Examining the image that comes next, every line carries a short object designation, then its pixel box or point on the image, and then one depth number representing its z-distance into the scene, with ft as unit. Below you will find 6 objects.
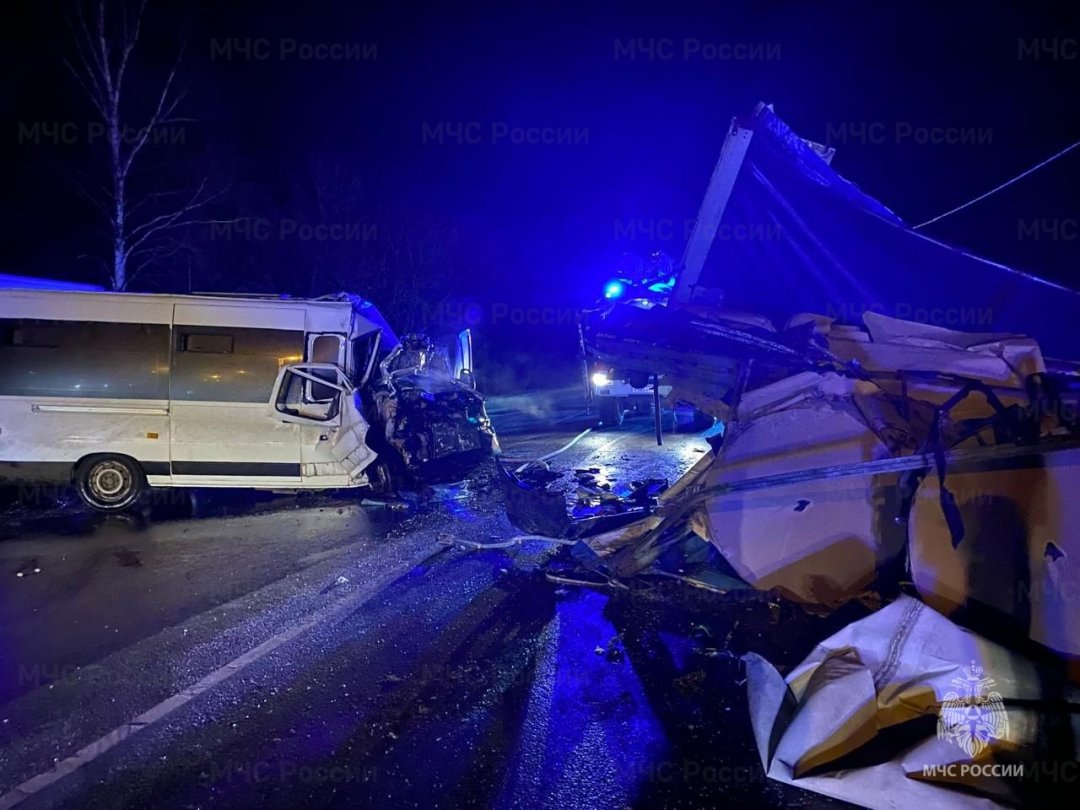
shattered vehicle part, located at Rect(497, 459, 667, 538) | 19.98
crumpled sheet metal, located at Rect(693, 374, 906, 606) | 14.06
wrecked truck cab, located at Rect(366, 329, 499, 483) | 27.71
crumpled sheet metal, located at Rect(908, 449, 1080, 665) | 10.94
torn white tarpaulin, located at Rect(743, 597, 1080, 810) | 8.86
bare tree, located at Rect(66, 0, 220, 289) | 41.91
